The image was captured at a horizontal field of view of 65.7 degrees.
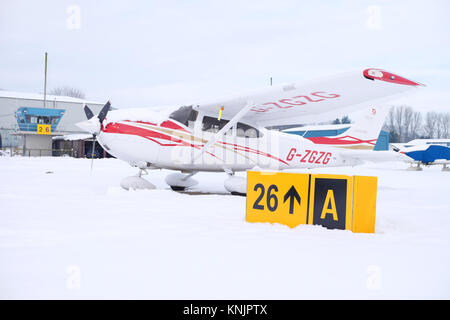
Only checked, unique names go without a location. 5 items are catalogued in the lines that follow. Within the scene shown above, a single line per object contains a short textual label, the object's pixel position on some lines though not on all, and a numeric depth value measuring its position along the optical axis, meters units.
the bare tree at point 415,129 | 70.94
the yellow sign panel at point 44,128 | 32.46
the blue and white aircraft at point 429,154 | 19.92
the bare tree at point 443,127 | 68.56
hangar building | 32.34
